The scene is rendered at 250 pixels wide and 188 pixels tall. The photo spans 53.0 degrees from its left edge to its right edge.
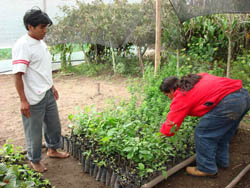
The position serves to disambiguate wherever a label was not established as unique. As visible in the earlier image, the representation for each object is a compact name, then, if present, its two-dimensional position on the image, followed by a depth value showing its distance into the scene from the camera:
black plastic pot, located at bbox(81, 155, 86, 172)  2.86
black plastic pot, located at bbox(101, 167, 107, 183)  2.60
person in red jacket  2.42
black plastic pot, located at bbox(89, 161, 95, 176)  2.74
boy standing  2.41
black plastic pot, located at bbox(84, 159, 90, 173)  2.79
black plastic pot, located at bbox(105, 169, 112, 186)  2.55
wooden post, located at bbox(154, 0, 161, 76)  3.93
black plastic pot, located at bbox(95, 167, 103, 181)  2.64
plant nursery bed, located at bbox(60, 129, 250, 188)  2.50
